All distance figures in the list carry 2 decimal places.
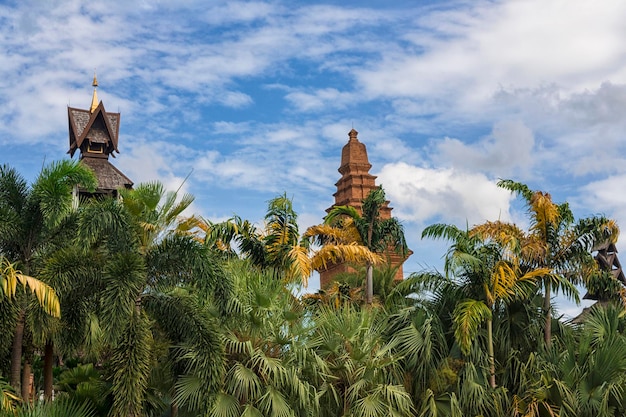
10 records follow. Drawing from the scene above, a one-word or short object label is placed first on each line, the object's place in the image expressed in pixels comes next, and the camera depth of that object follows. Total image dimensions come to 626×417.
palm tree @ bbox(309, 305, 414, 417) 19.83
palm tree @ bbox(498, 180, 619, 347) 22.58
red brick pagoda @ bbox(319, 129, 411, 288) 40.62
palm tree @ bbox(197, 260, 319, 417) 18.80
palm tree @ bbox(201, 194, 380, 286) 23.73
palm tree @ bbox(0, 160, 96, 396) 17.64
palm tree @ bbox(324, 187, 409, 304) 25.44
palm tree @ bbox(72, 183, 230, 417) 16.83
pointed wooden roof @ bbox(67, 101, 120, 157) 54.06
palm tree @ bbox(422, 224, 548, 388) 20.36
